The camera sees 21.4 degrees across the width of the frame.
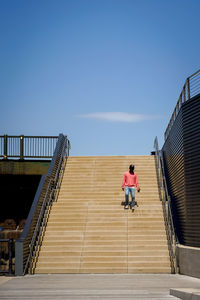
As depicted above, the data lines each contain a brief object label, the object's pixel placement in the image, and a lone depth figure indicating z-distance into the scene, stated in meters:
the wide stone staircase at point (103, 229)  16.11
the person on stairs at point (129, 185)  19.53
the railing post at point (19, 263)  15.34
